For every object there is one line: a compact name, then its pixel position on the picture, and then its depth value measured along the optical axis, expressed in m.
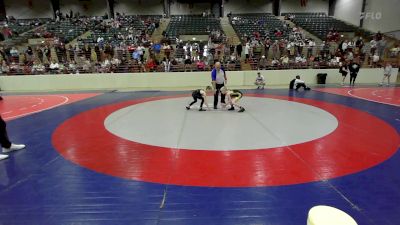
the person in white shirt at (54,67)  16.45
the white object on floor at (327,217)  1.49
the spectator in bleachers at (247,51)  17.83
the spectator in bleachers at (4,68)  16.47
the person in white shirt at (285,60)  17.14
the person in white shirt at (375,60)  17.53
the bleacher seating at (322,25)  23.47
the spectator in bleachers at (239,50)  17.84
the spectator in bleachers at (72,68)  16.57
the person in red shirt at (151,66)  16.64
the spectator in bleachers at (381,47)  18.27
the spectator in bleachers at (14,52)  17.59
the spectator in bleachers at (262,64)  17.16
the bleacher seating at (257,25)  22.04
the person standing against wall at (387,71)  15.42
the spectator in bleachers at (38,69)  16.47
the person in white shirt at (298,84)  13.50
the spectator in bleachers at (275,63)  17.12
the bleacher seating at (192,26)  23.08
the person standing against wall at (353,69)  14.55
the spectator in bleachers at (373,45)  18.33
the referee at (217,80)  9.33
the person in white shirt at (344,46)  18.24
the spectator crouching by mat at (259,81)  14.67
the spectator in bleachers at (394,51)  17.84
